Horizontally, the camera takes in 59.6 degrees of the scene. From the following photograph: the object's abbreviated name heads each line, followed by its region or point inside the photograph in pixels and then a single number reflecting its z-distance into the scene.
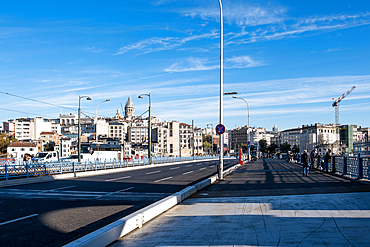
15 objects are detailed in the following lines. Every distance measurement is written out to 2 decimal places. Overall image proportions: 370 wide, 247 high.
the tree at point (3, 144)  96.69
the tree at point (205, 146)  184.55
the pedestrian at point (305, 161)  20.89
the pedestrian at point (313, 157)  32.75
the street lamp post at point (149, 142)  39.94
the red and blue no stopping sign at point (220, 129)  18.28
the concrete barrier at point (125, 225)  5.57
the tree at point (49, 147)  132.38
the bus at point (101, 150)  48.31
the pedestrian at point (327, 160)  24.41
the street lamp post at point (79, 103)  33.53
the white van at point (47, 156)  40.83
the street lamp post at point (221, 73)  18.72
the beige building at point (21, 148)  98.16
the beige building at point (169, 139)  143.38
